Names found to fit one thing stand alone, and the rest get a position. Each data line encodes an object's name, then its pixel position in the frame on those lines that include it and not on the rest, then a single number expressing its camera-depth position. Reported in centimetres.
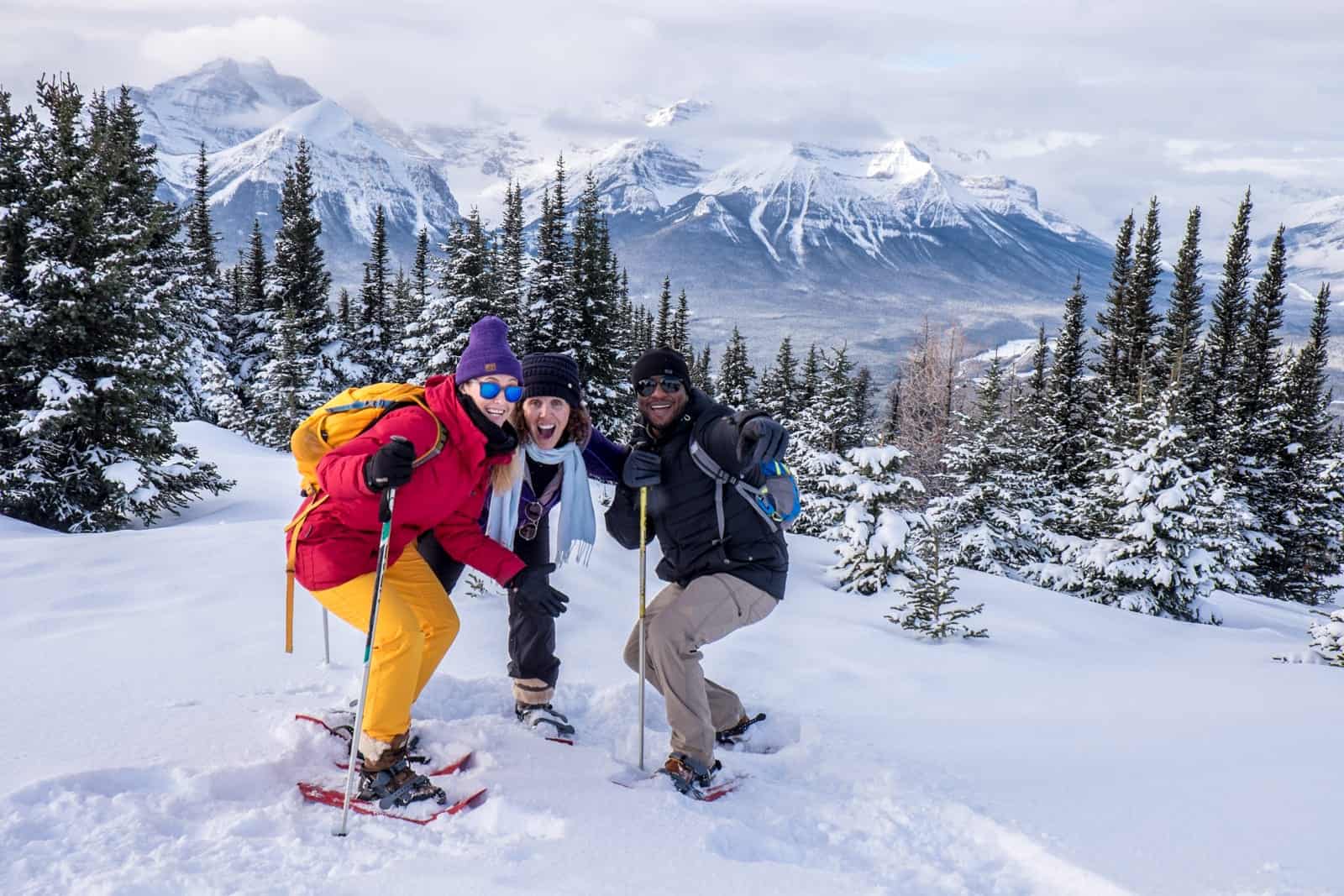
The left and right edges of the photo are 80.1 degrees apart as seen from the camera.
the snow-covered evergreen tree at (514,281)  2639
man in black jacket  445
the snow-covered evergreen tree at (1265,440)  3059
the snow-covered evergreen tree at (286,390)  3234
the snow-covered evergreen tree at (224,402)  3425
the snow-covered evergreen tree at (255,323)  4038
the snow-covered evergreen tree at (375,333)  4097
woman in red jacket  381
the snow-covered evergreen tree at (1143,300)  4450
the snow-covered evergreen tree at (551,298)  2634
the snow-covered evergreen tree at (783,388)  4130
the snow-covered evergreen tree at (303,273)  3806
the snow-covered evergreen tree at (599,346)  2712
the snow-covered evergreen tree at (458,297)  2511
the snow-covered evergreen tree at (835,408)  2945
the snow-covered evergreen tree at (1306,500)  3119
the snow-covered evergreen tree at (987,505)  2327
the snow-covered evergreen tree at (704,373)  5003
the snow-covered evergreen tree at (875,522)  1242
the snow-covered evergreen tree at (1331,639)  987
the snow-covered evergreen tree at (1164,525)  1638
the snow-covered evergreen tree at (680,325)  4812
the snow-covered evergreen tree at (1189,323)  3434
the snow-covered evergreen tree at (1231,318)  4003
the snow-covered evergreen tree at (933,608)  913
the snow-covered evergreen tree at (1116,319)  4488
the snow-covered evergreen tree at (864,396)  5634
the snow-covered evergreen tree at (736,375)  4275
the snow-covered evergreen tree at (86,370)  1360
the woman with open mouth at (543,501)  467
